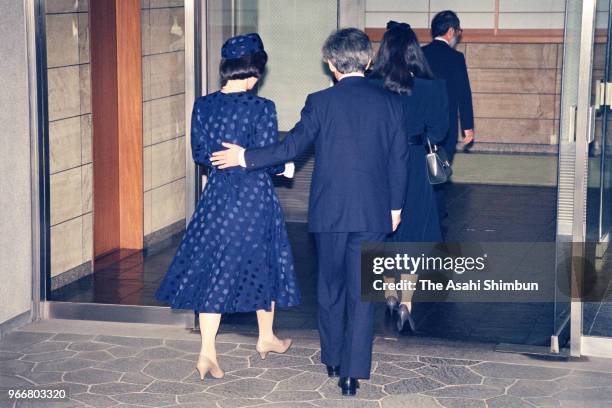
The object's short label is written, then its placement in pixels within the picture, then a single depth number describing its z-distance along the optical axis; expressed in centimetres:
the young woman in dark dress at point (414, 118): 568
